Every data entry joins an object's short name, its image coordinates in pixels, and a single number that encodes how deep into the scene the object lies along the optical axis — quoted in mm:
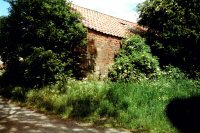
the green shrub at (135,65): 16408
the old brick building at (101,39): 17828
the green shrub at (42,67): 13594
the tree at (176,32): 16688
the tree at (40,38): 13797
